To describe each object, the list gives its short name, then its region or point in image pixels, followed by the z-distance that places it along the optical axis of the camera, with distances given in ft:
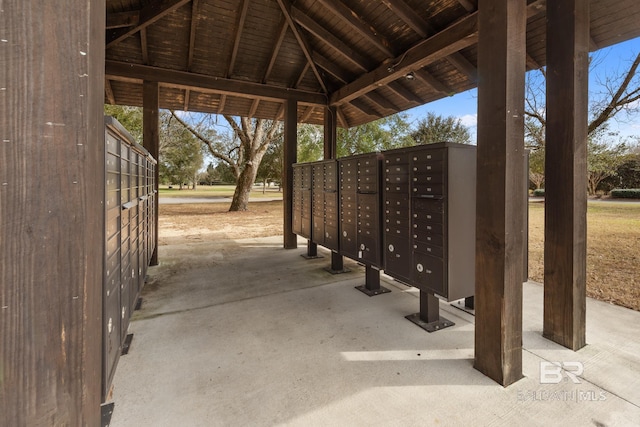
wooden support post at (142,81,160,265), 14.28
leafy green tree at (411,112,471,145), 79.37
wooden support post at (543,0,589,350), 6.48
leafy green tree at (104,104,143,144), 38.50
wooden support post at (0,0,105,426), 2.01
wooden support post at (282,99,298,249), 17.67
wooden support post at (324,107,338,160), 19.02
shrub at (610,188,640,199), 41.42
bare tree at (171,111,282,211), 38.37
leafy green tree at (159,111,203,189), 51.56
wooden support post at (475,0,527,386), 5.43
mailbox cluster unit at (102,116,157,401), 4.16
